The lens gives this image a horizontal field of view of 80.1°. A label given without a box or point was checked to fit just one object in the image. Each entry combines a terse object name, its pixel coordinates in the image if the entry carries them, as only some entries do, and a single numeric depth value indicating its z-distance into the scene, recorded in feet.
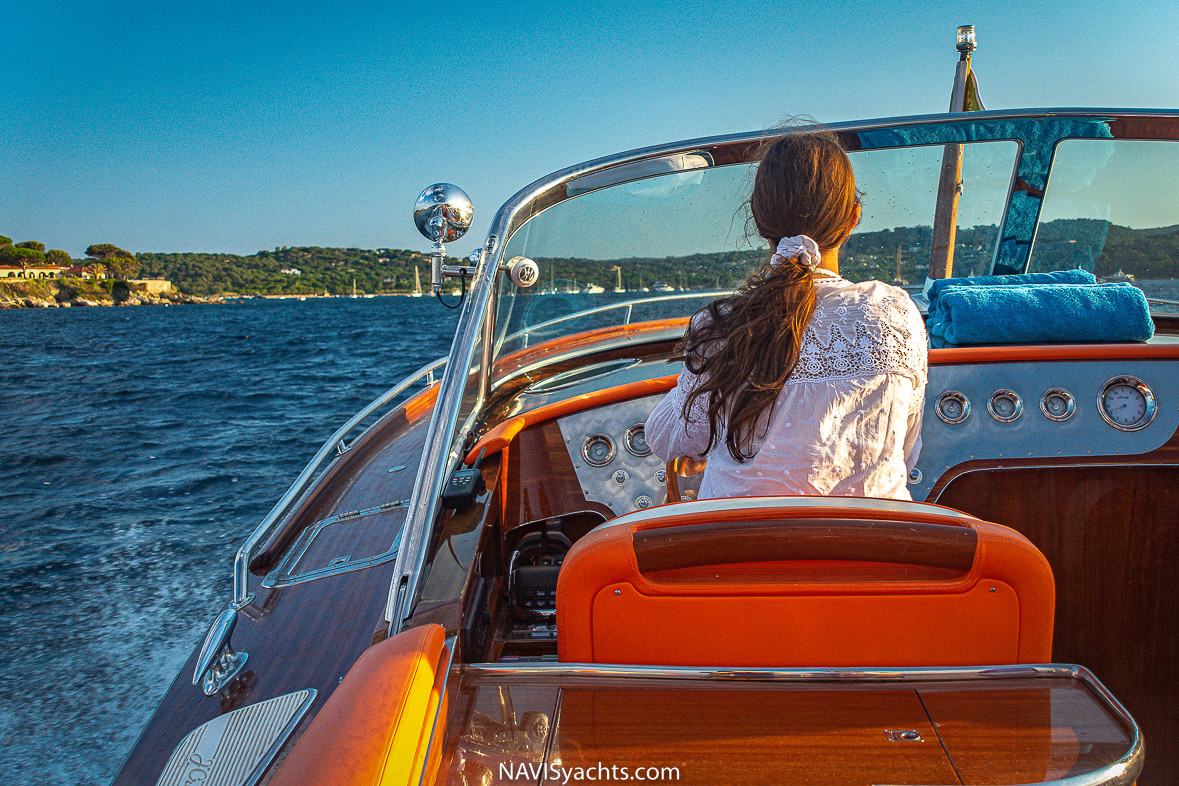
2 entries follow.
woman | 4.00
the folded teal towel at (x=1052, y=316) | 6.50
